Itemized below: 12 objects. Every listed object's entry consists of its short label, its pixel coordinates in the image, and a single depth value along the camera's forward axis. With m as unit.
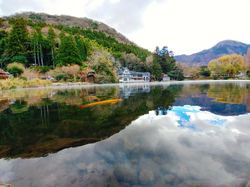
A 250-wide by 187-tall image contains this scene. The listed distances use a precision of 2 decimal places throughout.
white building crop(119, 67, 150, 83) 46.53
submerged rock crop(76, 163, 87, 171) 1.91
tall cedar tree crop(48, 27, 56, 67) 38.34
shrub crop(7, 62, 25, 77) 26.59
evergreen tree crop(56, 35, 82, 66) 34.84
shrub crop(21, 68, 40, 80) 26.74
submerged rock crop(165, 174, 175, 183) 1.65
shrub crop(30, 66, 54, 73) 32.15
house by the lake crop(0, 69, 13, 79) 23.02
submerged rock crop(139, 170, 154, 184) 1.65
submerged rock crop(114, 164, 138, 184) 1.66
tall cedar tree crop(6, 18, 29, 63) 33.97
